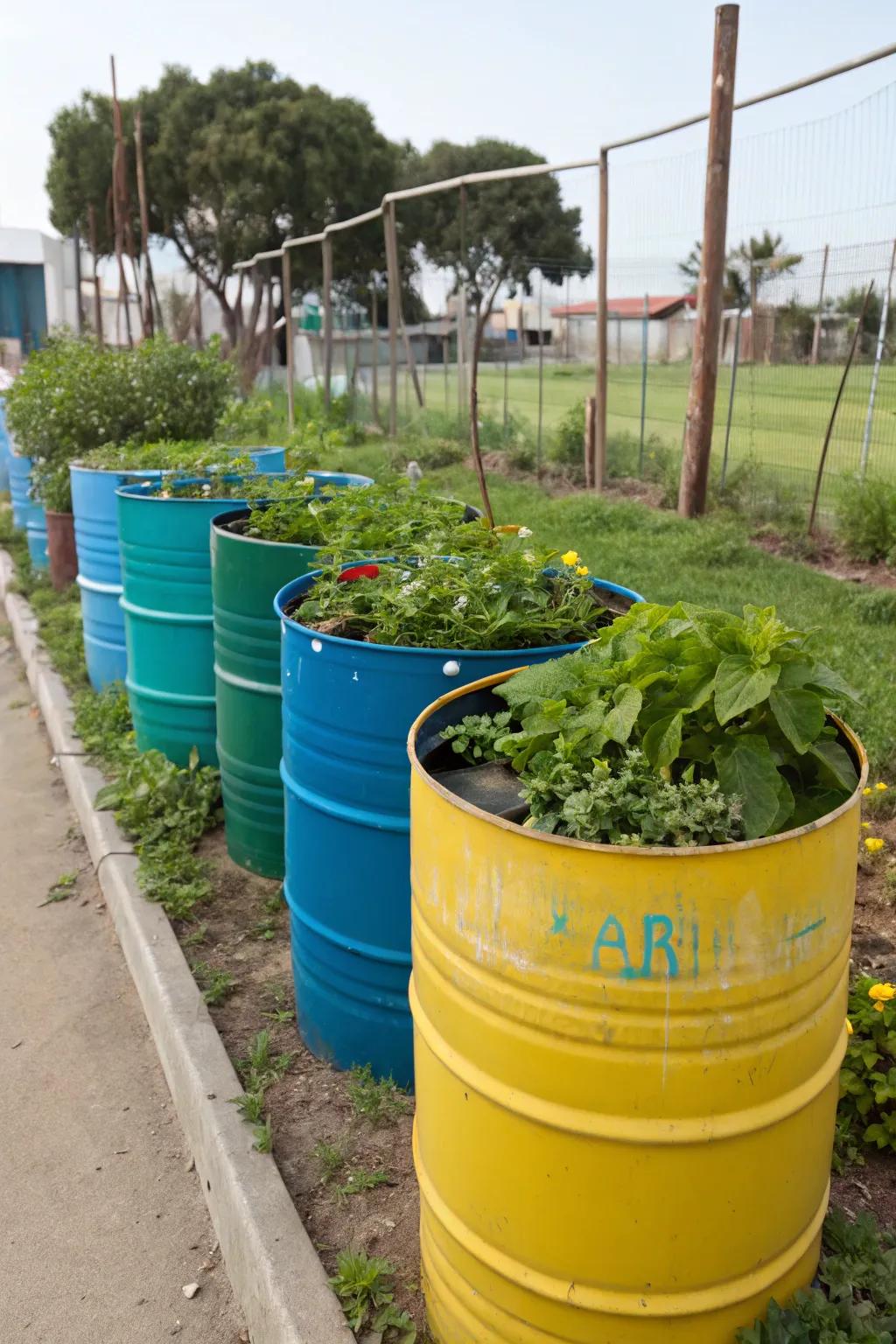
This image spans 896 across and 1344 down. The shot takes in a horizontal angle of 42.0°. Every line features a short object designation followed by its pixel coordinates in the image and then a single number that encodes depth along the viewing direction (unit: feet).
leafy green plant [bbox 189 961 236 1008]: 11.43
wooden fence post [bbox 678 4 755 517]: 27.04
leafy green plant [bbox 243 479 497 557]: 11.22
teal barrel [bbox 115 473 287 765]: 14.58
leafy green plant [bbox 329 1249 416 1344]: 7.44
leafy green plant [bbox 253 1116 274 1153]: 9.03
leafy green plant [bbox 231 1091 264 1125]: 9.45
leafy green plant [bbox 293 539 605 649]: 9.21
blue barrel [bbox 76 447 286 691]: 18.52
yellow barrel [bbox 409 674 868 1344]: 5.38
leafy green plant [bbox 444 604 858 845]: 5.89
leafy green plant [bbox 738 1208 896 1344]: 6.08
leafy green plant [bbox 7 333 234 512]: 25.54
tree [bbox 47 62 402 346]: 100.22
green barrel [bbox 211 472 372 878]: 12.12
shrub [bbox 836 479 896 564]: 25.48
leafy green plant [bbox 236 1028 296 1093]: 10.02
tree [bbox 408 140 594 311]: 122.31
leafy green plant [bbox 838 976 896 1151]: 8.68
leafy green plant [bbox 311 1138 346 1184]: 8.96
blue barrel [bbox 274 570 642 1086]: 8.61
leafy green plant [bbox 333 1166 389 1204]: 8.74
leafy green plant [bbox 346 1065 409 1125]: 9.52
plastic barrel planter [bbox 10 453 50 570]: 30.40
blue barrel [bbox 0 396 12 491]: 42.18
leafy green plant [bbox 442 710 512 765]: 7.28
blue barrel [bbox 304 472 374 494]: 16.68
